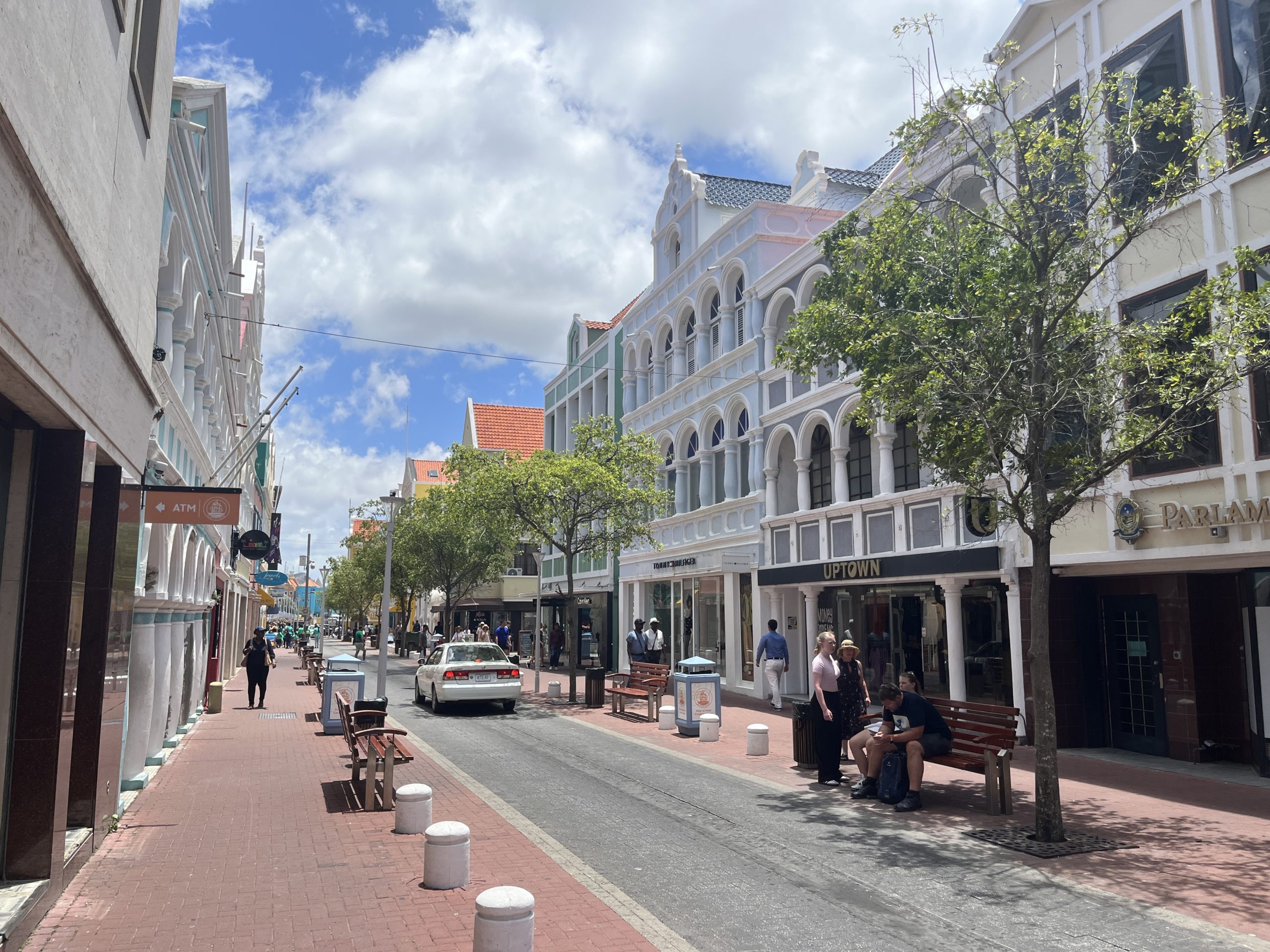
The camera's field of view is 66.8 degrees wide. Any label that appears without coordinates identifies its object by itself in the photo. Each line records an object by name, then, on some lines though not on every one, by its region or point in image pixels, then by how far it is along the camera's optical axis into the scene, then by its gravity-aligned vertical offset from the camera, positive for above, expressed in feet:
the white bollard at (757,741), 45.37 -5.68
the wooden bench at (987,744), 31.81 -4.32
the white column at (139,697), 34.65 -2.78
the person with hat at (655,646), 85.25 -2.26
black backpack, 33.71 -5.60
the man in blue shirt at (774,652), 62.49 -2.08
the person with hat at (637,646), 82.48 -2.21
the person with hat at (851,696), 39.11 -3.08
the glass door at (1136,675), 44.57 -2.61
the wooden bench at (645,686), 61.41 -4.36
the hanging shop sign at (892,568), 51.01 +3.15
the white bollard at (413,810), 28.78 -5.65
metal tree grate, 26.96 -6.39
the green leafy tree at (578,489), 75.41 +10.27
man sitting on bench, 33.45 -4.06
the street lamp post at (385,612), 57.98 +0.49
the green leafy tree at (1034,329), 29.96 +9.86
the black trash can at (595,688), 69.41 -4.85
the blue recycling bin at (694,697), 53.21 -4.26
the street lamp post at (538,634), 86.94 -1.39
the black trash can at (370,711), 39.04 -3.82
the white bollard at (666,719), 56.08 -5.71
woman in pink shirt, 37.68 -3.70
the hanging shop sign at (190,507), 31.01 +3.64
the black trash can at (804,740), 41.47 -5.16
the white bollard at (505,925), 17.17 -5.41
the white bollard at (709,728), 50.70 -5.64
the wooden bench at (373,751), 32.96 -4.66
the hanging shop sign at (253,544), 60.90 +4.77
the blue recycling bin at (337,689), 56.18 -4.02
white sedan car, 63.62 -3.70
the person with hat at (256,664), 69.92 -3.21
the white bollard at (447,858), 22.70 -5.59
